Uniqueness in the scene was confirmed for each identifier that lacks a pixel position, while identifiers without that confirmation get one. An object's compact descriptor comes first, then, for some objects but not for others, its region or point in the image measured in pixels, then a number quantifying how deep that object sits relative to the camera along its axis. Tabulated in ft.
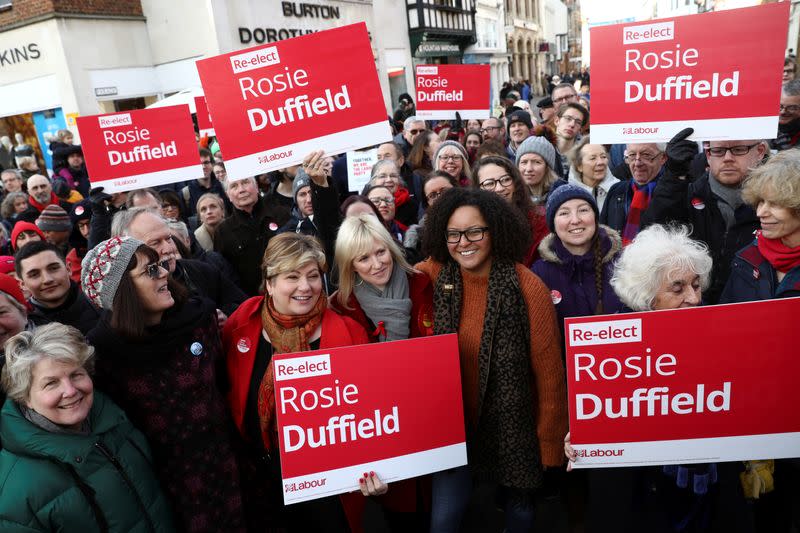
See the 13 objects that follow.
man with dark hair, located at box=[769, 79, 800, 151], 14.10
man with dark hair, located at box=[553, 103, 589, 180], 18.81
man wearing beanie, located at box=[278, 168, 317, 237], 12.66
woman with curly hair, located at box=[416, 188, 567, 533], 7.58
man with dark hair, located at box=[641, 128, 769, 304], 9.32
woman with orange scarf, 7.55
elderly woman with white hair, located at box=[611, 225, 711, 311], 7.30
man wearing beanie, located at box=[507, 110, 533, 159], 20.83
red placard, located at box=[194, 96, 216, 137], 23.65
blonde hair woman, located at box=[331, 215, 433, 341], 8.20
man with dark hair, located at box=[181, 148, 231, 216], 20.77
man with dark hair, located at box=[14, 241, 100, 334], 8.97
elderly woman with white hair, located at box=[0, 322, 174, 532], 5.72
